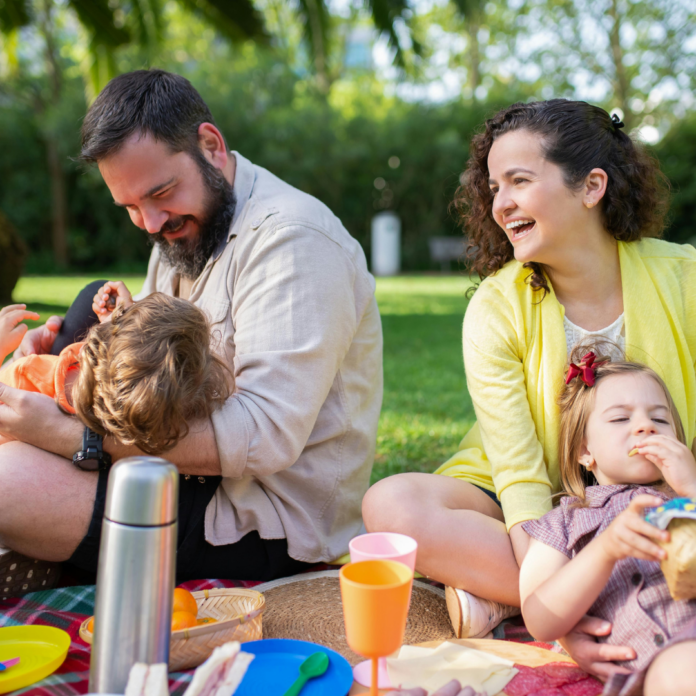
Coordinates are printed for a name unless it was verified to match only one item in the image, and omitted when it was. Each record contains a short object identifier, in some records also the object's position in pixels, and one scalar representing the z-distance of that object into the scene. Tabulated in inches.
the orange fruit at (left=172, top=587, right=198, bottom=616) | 68.7
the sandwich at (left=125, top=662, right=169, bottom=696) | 47.1
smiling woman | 75.4
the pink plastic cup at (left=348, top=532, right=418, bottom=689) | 53.9
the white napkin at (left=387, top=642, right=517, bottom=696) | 61.8
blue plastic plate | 61.1
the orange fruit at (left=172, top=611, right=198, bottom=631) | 65.3
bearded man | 74.3
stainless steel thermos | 48.2
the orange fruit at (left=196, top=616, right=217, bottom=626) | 68.8
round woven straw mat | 74.6
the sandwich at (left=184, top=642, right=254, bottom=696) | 46.4
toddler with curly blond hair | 67.9
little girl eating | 53.1
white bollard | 671.8
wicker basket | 62.8
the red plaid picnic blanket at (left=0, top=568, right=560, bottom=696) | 61.2
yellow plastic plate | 59.9
